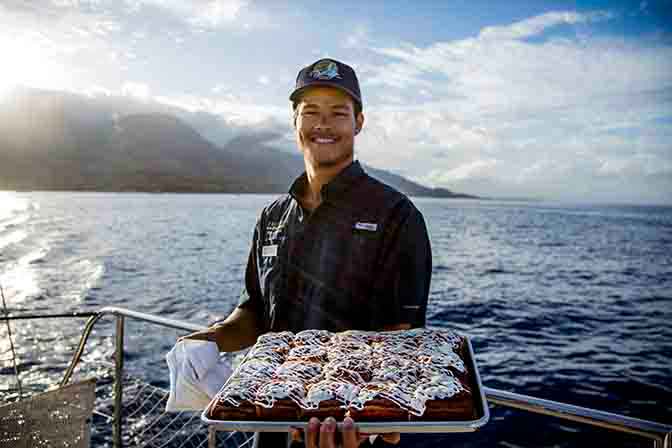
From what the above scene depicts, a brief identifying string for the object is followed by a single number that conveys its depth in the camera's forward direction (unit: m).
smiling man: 2.59
